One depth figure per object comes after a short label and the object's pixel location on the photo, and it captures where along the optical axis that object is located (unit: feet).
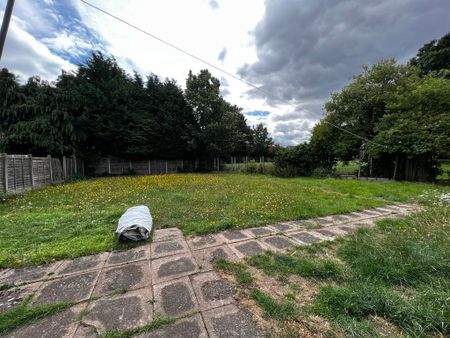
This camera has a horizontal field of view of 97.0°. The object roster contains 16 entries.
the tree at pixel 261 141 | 102.01
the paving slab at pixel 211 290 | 5.57
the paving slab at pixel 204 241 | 9.23
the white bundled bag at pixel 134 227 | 9.61
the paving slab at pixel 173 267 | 6.90
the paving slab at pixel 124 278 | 6.30
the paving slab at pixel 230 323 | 4.55
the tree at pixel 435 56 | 54.44
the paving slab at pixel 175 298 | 5.25
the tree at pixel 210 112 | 49.06
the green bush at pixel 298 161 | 42.73
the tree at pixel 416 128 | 28.58
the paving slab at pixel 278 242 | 9.09
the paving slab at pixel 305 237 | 9.73
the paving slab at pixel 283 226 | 11.37
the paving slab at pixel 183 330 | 4.51
